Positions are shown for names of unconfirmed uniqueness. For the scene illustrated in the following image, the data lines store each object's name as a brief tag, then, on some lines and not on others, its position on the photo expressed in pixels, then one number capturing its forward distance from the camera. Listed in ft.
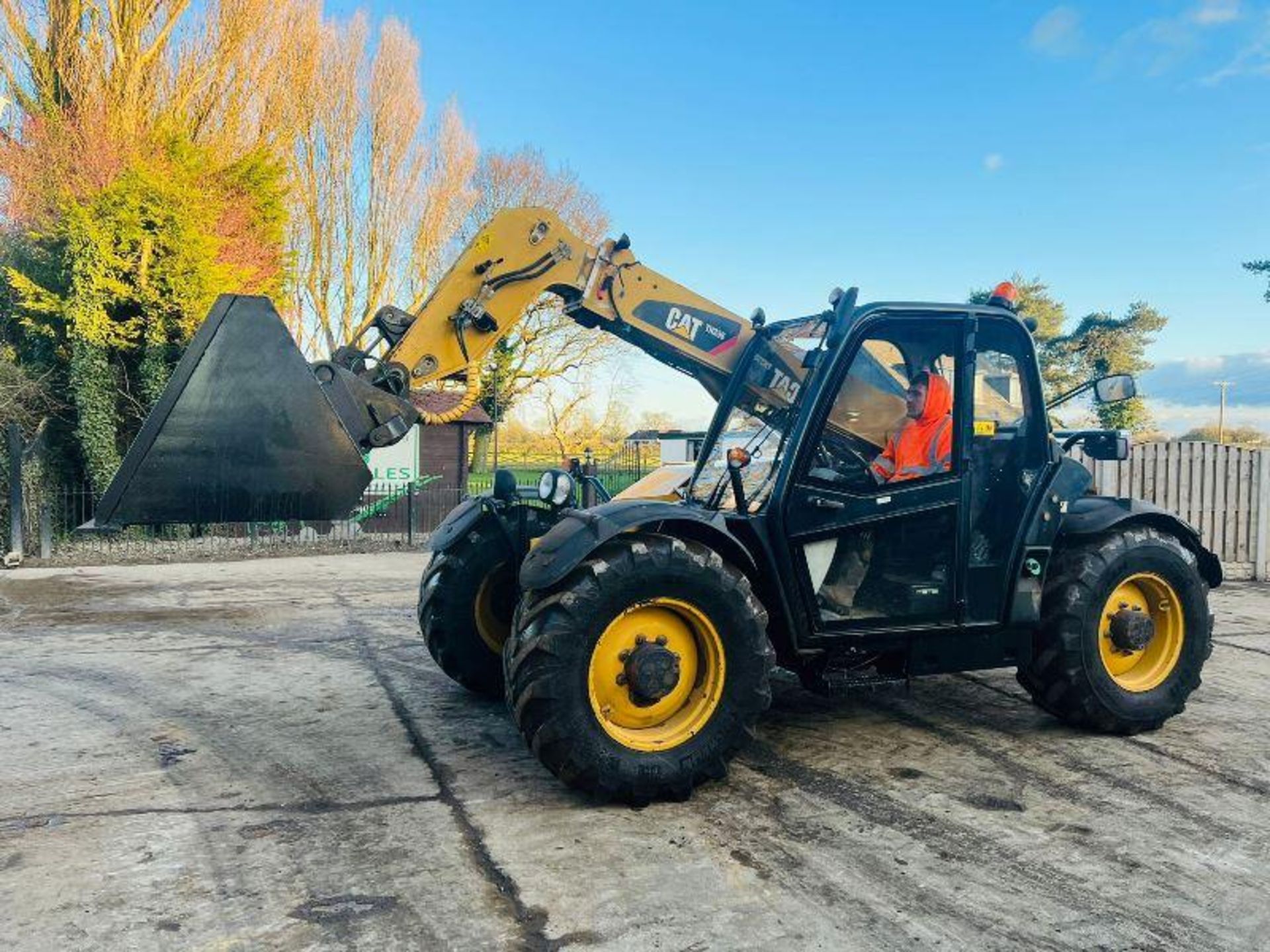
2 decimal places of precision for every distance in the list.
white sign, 67.46
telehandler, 12.17
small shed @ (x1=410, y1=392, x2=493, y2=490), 73.36
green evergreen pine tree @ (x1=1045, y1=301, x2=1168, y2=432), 96.43
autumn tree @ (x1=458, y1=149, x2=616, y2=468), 90.27
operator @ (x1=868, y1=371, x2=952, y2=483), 14.56
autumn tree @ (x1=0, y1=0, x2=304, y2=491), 47.42
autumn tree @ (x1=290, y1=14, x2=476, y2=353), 76.89
